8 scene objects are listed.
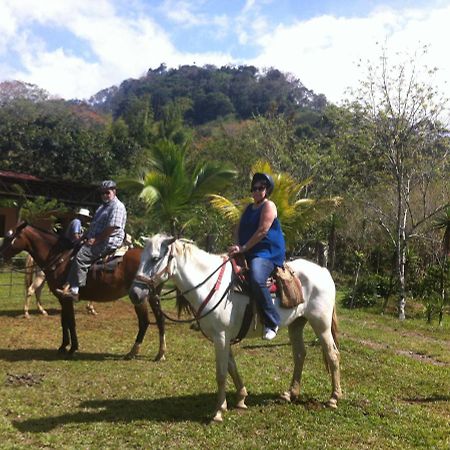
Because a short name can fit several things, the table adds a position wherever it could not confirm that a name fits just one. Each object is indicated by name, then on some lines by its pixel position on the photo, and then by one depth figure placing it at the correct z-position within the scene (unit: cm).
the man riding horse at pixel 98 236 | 784
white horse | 530
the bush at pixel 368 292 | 1784
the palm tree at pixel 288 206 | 1107
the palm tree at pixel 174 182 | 1342
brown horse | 820
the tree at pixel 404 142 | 1538
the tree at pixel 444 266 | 1563
